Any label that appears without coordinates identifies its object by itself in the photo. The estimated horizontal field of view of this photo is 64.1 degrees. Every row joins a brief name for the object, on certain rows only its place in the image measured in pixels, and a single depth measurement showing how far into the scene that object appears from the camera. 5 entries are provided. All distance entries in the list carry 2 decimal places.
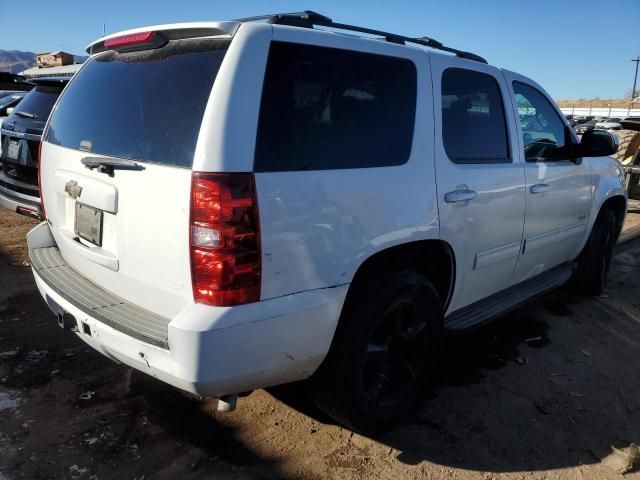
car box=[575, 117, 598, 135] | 36.19
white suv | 1.94
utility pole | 73.01
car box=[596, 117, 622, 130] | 37.31
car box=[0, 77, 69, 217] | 5.02
